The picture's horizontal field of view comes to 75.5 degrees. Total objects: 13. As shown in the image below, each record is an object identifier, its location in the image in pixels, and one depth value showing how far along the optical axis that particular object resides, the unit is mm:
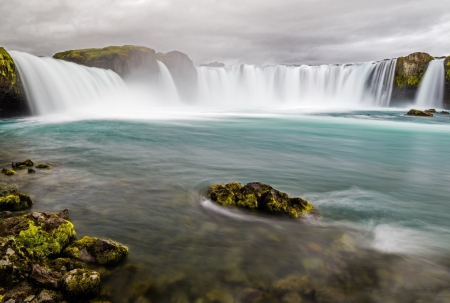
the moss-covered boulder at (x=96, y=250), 4266
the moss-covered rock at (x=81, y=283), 3414
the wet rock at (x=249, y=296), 3744
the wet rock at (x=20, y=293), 3080
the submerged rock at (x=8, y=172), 8079
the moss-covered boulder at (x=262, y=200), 6316
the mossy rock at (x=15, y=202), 5684
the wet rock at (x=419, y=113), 34544
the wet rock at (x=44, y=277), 3365
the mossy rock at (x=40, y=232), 4051
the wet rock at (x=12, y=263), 3291
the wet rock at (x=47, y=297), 3161
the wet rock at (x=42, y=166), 9031
